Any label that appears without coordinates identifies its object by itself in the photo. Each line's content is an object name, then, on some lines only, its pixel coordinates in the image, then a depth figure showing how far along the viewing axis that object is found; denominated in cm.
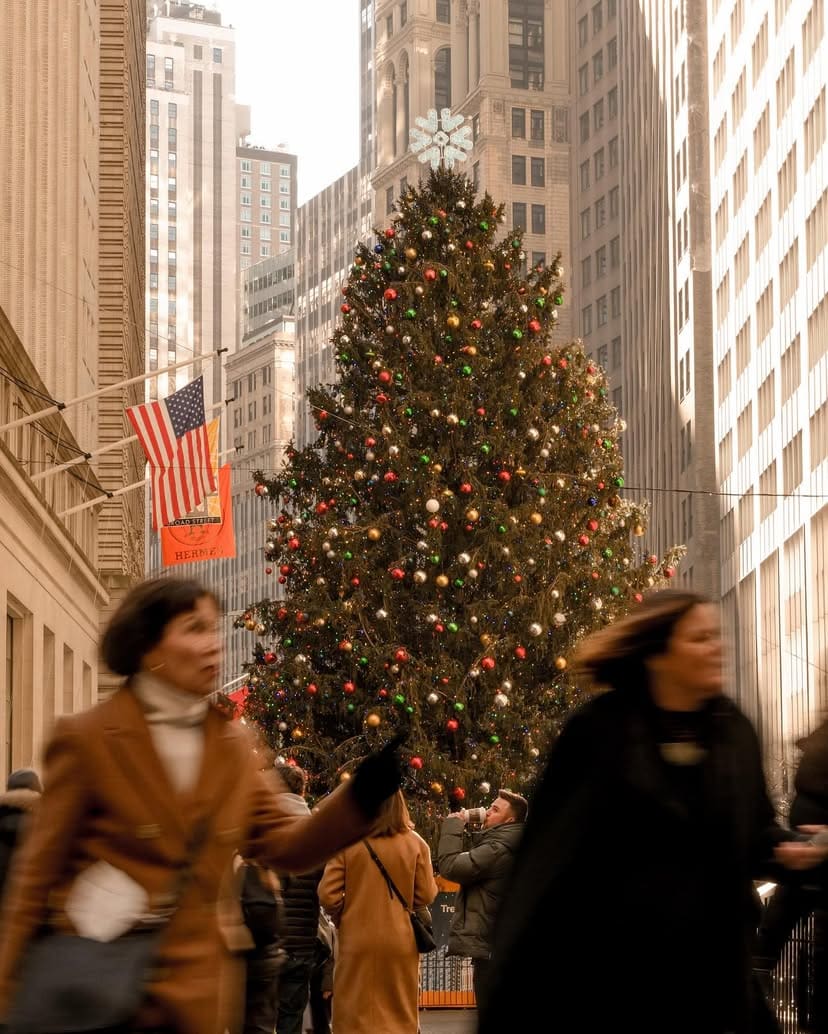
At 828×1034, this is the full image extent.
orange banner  3891
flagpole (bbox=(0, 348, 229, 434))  2567
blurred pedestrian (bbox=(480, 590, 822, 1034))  476
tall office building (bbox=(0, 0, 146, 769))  2991
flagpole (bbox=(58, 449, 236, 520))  3272
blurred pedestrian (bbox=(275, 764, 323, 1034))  1223
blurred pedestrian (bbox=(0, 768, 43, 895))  902
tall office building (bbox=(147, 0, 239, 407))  19062
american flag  2852
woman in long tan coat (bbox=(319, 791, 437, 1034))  1095
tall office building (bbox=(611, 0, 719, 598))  10006
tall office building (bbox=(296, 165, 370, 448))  16550
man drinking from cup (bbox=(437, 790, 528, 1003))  1202
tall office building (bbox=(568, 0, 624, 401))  12400
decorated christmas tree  2789
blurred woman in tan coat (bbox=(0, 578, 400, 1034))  433
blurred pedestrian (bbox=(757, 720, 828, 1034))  609
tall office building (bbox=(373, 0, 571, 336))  13588
